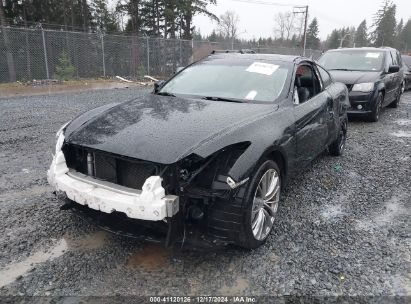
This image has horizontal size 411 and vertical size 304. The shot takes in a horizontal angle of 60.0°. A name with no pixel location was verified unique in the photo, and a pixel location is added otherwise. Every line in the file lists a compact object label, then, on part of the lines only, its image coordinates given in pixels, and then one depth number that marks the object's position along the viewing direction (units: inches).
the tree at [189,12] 999.0
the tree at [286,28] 2970.0
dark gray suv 295.7
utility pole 1506.0
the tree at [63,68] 584.7
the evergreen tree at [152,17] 1034.7
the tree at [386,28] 2778.1
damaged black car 95.1
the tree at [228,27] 2454.0
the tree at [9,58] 525.3
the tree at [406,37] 2906.0
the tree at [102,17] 1111.6
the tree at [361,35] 3149.6
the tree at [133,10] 952.8
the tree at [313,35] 2920.8
